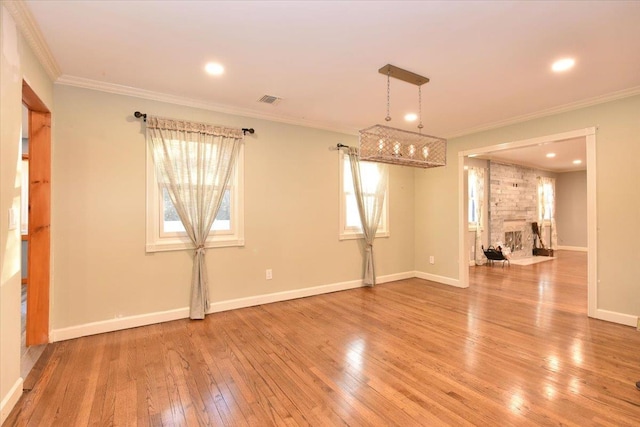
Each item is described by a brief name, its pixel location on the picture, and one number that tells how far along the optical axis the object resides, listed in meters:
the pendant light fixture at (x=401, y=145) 2.96
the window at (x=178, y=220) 3.50
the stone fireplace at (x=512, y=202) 7.87
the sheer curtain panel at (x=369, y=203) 5.04
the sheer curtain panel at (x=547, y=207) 9.51
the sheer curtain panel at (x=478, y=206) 7.46
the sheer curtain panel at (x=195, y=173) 3.51
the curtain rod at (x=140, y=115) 3.37
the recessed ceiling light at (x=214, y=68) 2.83
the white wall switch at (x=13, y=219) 2.01
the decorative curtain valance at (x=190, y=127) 3.45
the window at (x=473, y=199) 7.49
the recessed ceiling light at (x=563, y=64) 2.74
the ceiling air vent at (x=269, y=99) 3.62
